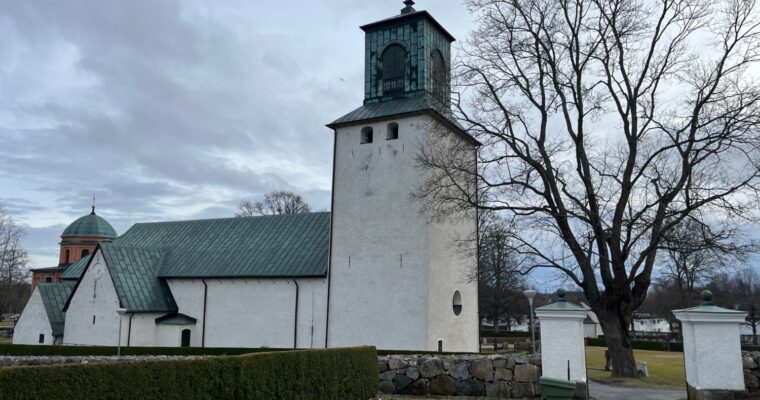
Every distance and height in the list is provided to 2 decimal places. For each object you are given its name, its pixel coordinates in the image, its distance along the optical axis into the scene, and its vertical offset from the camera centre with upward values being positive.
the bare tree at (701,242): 13.46 +1.53
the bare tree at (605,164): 13.73 +3.70
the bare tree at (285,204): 42.31 +7.08
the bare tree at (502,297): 29.16 +0.49
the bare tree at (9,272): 43.56 +2.01
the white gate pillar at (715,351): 8.87 -0.65
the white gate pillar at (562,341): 9.83 -0.60
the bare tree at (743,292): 43.91 +1.56
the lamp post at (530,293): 16.22 +0.33
